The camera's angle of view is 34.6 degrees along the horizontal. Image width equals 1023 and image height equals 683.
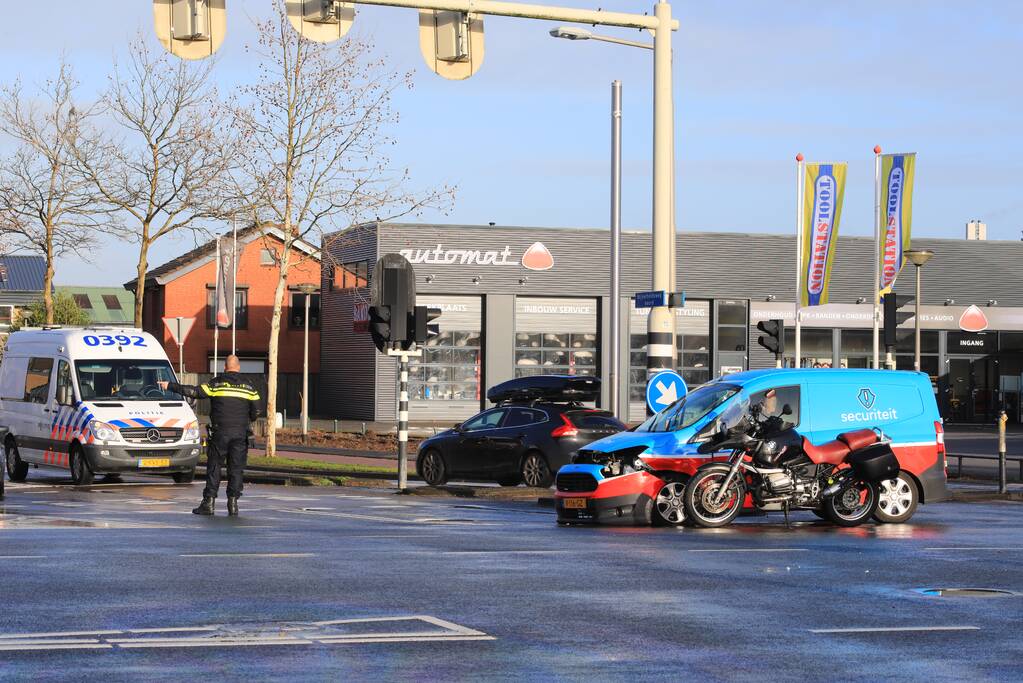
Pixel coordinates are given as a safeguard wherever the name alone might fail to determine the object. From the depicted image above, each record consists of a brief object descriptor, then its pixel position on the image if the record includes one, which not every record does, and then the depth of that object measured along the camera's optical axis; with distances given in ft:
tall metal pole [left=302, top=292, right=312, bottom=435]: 145.32
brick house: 224.74
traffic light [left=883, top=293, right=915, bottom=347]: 93.66
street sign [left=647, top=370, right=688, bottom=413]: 71.15
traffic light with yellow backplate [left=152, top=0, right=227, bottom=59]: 51.88
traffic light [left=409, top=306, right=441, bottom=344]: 77.10
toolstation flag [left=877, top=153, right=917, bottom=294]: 150.00
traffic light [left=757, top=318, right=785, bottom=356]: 96.12
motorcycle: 57.67
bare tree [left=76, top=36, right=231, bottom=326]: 126.93
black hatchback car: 82.69
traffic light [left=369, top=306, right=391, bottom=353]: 76.48
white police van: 83.66
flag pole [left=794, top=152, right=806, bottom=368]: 152.28
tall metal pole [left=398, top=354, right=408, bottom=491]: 77.41
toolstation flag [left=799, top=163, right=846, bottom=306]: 151.43
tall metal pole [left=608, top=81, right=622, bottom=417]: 95.86
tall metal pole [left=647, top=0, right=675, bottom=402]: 68.44
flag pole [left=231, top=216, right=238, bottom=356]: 128.26
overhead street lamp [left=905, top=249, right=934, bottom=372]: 124.77
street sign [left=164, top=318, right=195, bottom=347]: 122.42
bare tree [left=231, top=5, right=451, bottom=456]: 112.16
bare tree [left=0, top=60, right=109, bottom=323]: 133.49
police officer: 61.67
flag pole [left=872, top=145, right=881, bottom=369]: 147.54
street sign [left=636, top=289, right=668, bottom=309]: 69.77
